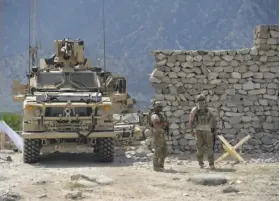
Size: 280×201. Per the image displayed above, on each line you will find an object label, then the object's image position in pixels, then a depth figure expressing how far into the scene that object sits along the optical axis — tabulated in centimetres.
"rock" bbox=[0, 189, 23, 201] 1427
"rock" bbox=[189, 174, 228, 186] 1677
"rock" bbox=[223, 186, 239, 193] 1549
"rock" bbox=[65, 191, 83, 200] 1467
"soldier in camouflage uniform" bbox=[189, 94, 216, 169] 2152
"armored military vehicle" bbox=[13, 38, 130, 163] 2342
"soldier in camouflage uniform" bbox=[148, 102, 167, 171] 2089
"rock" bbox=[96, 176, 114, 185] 1697
